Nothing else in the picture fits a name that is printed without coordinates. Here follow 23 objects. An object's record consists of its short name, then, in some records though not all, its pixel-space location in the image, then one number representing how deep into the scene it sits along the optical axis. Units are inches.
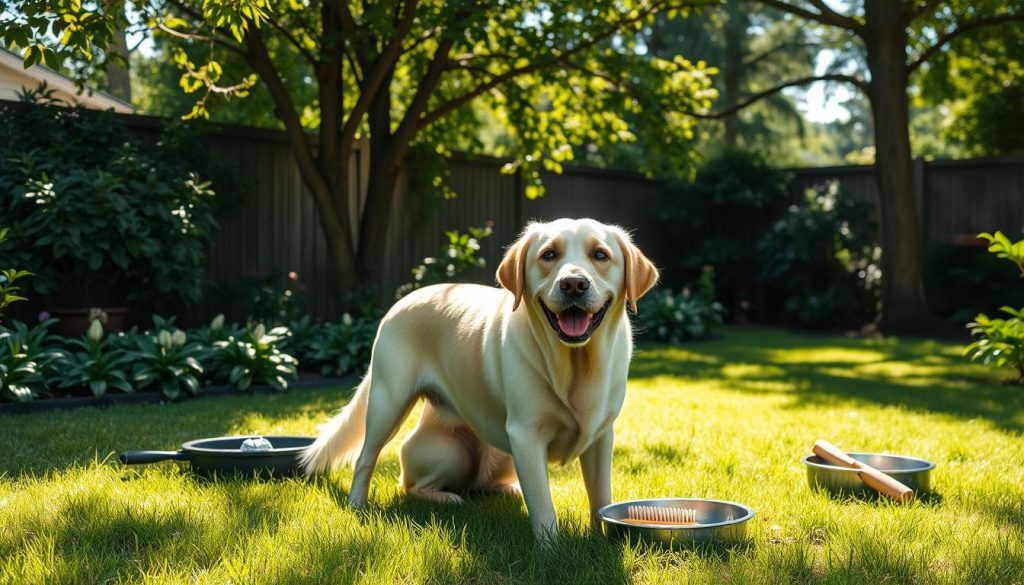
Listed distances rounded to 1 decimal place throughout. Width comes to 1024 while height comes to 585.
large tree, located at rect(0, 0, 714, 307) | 325.4
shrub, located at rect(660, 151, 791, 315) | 568.4
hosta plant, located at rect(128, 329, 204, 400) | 248.4
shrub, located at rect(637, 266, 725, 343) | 438.6
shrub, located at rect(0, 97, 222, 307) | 269.9
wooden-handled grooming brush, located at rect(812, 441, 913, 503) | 139.1
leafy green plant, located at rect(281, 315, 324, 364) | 310.0
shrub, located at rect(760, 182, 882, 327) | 514.6
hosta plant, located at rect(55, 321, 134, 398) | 238.8
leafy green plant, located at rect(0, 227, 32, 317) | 163.6
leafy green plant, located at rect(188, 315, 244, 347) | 279.7
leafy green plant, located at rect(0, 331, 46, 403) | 220.7
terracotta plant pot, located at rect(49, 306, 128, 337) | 285.1
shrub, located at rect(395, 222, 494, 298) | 375.6
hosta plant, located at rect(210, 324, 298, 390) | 267.4
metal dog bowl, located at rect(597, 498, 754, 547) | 110.7
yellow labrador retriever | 119.4
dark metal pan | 150.8
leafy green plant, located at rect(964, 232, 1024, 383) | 272.5
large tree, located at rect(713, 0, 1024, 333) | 454.9
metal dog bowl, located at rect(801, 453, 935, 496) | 145.6
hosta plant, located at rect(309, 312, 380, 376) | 300.7
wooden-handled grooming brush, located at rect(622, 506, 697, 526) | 123.5
